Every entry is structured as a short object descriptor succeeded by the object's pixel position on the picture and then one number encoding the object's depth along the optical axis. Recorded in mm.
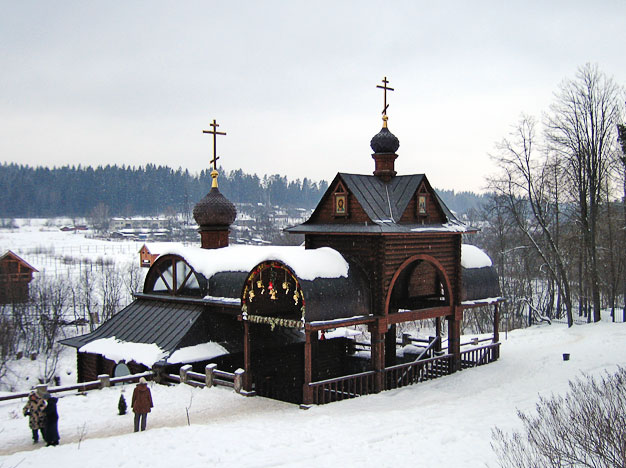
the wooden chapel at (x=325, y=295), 16344
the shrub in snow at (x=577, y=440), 6941
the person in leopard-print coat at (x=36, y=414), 11234
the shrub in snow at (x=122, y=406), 13750
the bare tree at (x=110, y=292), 43719
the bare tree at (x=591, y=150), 30016
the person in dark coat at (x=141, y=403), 12156
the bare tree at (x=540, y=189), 31781
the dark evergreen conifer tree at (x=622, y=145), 29734
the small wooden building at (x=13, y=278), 42375
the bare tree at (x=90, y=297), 43150
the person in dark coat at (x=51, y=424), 11195
